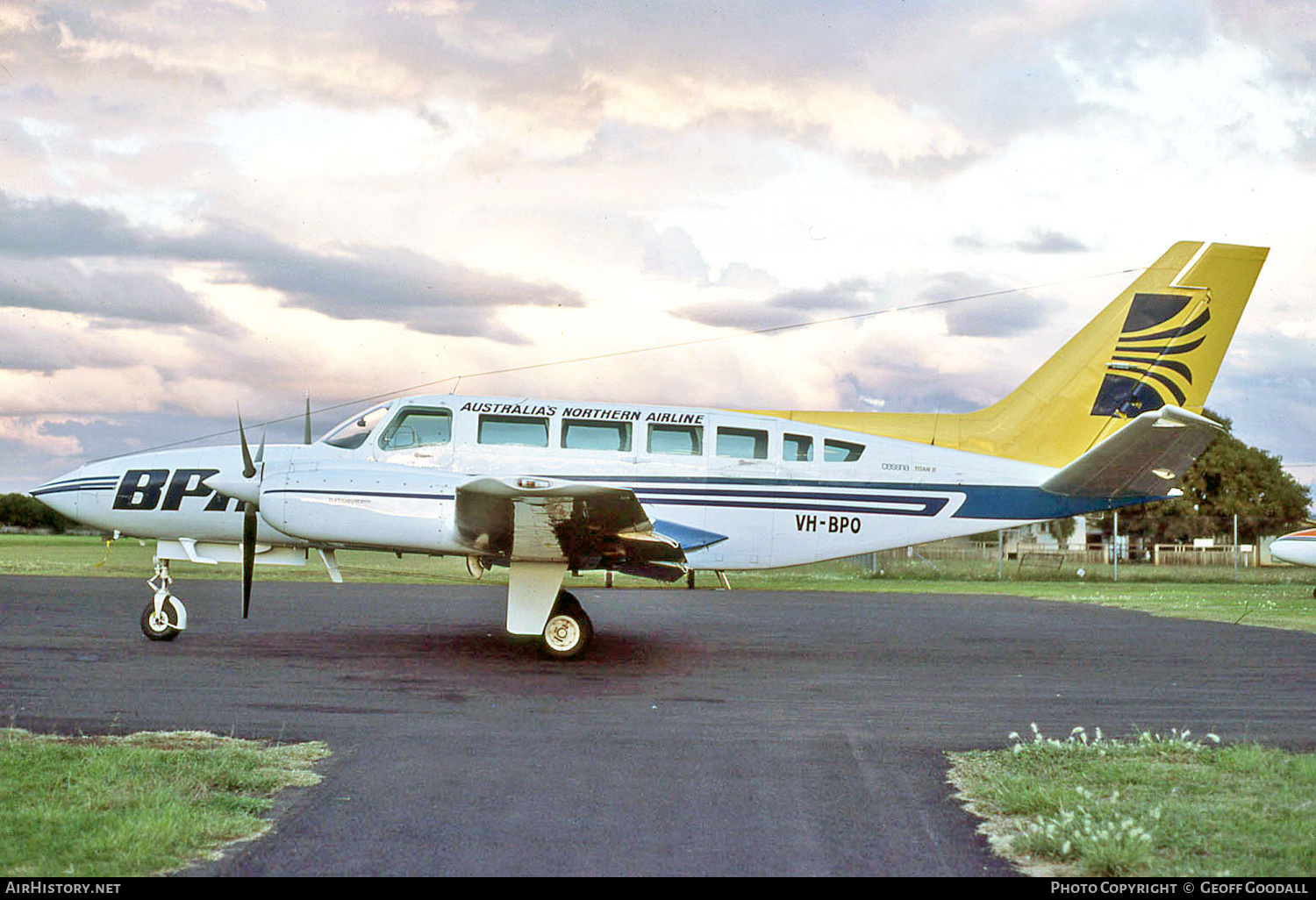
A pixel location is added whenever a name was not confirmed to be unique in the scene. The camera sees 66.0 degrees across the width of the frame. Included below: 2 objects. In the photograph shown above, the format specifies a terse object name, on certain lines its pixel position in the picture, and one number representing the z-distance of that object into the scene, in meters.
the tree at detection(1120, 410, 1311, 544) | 65.31
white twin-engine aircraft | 12.09
